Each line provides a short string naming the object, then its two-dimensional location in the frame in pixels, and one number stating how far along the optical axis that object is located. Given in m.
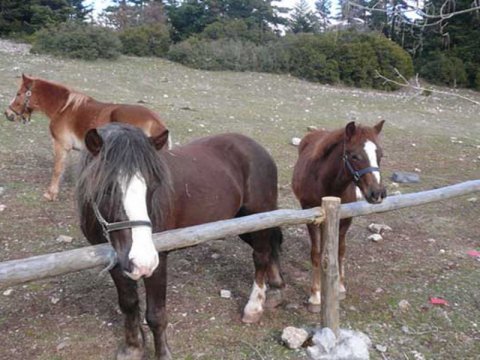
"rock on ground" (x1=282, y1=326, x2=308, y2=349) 3.60
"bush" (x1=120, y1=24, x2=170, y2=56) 22.97
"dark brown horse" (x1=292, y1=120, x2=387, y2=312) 3.91
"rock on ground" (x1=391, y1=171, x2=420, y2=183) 8.26
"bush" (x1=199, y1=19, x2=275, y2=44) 25.97
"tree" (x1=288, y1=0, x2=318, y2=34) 33.85
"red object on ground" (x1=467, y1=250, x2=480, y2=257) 5.49
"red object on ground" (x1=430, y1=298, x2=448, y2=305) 4.37
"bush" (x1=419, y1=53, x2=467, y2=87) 23.31
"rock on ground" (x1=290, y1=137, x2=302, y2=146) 10.16
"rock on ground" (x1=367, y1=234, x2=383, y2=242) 5.77
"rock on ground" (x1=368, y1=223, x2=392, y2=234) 6.06
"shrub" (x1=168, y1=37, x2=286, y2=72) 21.88
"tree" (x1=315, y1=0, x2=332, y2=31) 36.31
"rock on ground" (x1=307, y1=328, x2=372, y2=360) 3.43
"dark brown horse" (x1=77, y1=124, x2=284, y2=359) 2.56
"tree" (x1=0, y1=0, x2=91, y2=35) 24.95
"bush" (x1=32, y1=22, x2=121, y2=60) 19.55
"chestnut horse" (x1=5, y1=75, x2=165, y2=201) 6.25
